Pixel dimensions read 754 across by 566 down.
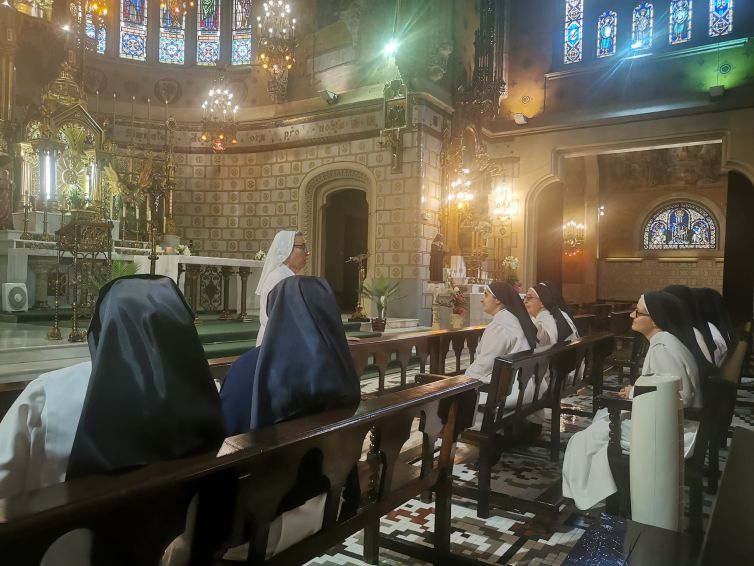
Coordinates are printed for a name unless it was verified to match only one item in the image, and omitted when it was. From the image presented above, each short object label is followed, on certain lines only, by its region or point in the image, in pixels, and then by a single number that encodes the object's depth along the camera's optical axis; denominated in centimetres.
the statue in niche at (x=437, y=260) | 1335
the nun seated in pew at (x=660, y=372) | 351
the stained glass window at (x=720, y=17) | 1495
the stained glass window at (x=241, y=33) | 1678
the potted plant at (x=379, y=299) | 1062
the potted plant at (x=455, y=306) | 1197
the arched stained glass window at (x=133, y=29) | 1627
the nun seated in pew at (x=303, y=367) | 210
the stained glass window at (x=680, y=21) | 1546
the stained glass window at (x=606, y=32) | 1667
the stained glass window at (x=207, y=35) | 1686
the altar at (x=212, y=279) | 1012
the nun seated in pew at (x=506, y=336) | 475
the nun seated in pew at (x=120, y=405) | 146
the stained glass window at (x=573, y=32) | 1702
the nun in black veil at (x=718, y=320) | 611
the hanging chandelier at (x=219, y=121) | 1303
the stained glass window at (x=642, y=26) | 1611
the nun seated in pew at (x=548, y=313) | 627
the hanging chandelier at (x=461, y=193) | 1430
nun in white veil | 530
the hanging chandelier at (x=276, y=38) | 1223
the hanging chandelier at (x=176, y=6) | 1096
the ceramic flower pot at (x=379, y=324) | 1069
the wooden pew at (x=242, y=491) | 115
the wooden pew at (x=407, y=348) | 438
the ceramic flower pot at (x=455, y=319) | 1214
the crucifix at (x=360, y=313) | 1157
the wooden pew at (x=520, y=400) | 364
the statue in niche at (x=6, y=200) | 1168
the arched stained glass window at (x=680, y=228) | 2270
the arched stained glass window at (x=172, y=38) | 1661
